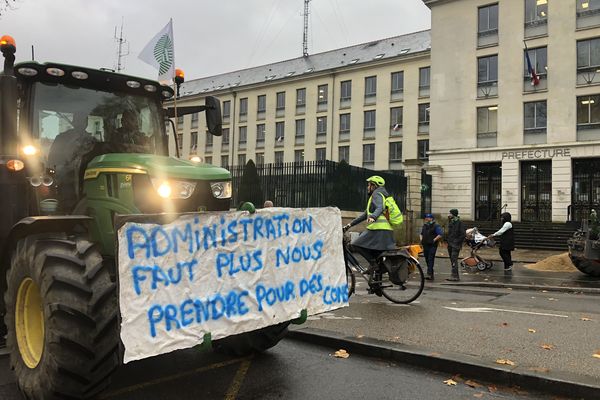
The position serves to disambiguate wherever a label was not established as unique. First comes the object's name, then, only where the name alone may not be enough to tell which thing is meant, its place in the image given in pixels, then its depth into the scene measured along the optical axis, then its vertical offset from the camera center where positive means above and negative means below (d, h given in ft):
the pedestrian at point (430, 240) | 43.57 -3.50
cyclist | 27.37 -1.81
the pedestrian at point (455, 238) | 44.09 -3.43
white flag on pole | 23.00 +6.70
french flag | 101.55 +24.65
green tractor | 12.02 -0.05
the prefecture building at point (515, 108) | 98.02 +18.57
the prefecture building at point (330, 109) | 159.43 +30.94
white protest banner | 12.25 -2.09
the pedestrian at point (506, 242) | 51.42 -4.37
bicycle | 27.17 -4.10
